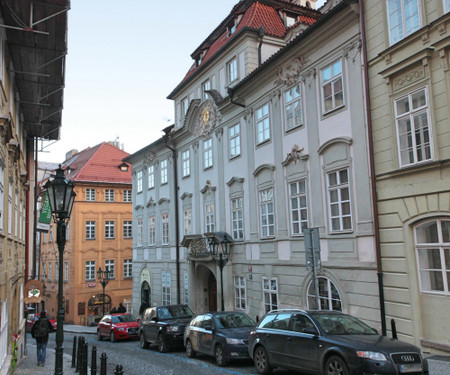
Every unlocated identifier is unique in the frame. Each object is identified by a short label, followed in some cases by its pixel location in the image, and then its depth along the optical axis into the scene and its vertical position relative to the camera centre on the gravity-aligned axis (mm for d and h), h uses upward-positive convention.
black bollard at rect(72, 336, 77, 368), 14844 -3030
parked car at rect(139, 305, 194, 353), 17317 -2573
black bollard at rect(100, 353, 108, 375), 10000 -2219
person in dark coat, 15965 -2491
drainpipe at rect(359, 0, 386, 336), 13172 +2046
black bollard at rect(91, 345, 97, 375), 11333 -2537
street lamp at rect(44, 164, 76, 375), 9562 +1162
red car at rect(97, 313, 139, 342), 23375 -3413
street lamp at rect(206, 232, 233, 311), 21266 +370
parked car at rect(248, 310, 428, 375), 8766 -1959
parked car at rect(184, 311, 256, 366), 13258 -2375
